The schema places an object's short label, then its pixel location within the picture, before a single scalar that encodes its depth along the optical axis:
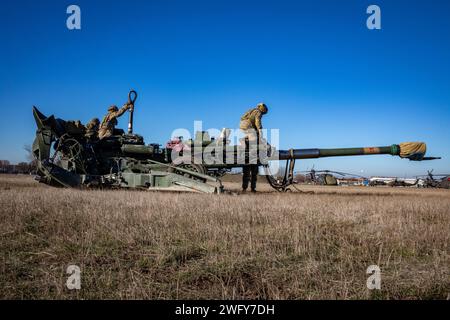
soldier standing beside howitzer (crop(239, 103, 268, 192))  11.41
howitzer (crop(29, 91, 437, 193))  11.38
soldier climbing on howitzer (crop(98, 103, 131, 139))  12.48
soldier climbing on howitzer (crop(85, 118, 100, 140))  12.24
